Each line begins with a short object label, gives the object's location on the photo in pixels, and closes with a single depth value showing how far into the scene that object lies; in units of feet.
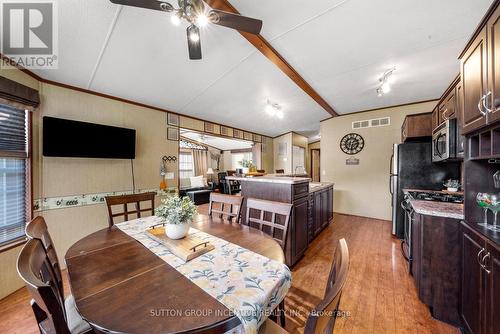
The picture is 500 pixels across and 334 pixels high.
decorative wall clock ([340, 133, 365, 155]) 15.34
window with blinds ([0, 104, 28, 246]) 6.36
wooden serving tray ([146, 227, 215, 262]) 3.58
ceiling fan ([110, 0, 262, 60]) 3.96
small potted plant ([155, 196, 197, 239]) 4.21
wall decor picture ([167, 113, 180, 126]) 12.06
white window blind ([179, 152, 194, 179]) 27.76
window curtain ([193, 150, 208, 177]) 28.71
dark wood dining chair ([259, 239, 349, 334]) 1.67
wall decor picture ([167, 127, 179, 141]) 12.07
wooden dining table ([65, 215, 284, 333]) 2.15
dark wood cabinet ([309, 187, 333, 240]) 9.89
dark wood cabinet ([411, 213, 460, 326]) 5.02
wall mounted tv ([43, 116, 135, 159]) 7.51
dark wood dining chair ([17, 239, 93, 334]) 1.92
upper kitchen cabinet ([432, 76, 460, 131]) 6.73
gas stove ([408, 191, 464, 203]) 7.40
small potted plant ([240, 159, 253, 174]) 14.05
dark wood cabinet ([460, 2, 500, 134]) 3.64
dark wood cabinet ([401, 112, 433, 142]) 9.60
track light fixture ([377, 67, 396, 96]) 9.17
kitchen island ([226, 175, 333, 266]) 7.67
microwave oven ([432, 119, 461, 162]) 6.60
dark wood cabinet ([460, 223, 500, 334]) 3.46
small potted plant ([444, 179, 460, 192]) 8.88
